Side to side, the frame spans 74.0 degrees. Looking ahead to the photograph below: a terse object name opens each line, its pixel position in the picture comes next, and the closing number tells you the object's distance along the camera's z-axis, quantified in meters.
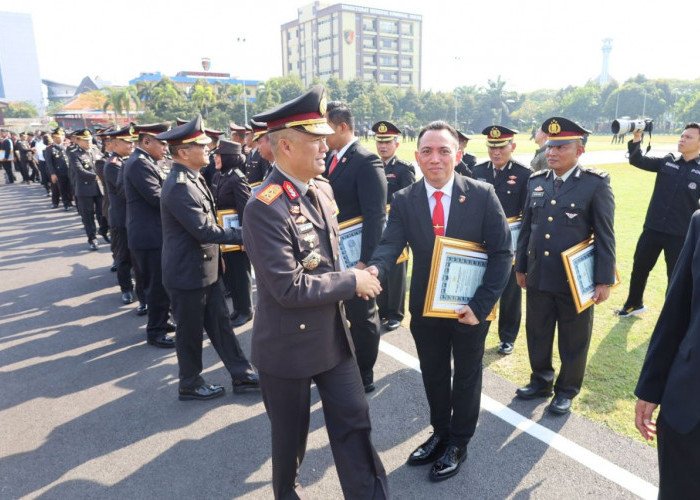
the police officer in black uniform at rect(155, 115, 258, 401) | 3.71
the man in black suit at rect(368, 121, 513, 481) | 2.76
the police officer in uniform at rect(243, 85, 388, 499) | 2.18
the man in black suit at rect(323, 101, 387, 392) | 3.67
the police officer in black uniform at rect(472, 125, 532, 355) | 4.75
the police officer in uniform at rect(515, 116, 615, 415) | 3.47
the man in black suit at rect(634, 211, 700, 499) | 1.67
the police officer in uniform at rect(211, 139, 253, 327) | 5.18
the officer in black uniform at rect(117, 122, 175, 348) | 4.93
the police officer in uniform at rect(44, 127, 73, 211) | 12.54
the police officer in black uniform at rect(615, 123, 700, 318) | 4.80
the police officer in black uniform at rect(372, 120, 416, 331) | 5.46
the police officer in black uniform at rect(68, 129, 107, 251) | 9.08
